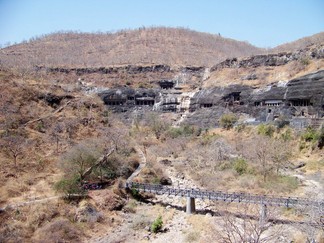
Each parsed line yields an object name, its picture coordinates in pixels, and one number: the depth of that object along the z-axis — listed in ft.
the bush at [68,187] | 106.83
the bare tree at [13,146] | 124.67
